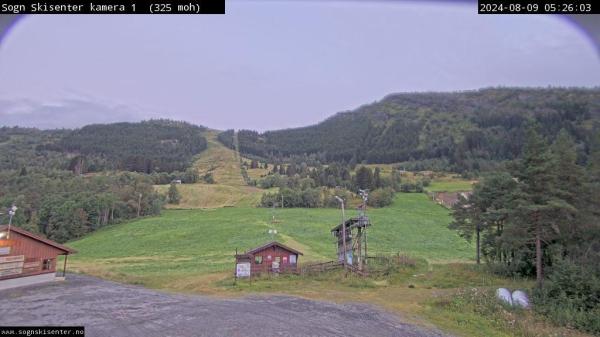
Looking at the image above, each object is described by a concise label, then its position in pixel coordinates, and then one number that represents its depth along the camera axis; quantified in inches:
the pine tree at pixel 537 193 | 925.8
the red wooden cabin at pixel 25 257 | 1037.2
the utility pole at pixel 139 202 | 3326.8
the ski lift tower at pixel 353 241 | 1310.3
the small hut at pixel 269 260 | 1262.3
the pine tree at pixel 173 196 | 3951.8
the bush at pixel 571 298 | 743.7
